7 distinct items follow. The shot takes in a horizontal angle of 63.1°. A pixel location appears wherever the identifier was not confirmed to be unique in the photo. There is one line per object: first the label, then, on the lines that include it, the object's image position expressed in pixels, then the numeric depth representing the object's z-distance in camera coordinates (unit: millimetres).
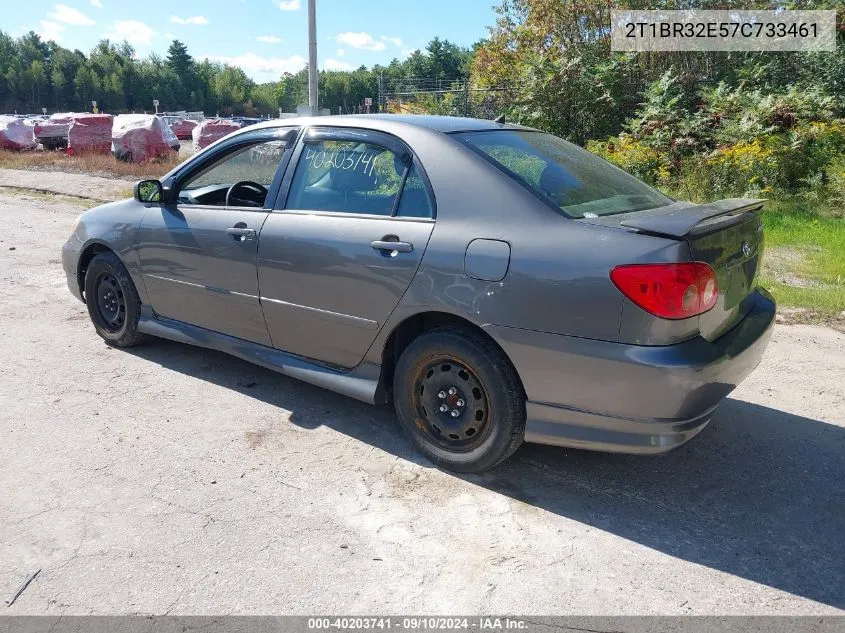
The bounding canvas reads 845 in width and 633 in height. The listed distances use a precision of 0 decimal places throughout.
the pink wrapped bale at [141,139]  20188
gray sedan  2822
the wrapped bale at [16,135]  28266
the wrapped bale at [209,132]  22625
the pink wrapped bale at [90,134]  23203
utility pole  11602
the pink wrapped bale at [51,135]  29672
